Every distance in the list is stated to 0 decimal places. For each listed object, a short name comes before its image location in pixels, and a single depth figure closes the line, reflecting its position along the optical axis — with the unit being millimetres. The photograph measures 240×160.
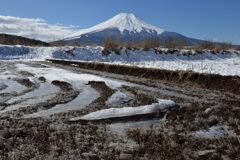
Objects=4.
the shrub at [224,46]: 18494
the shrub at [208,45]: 18629
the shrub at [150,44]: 17135
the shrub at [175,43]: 17874
